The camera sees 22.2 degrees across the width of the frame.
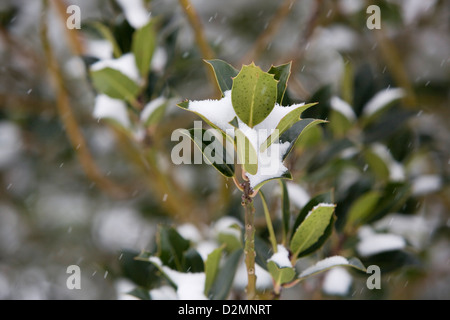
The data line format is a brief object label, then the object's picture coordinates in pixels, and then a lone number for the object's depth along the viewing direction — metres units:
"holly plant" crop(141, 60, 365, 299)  0.71
